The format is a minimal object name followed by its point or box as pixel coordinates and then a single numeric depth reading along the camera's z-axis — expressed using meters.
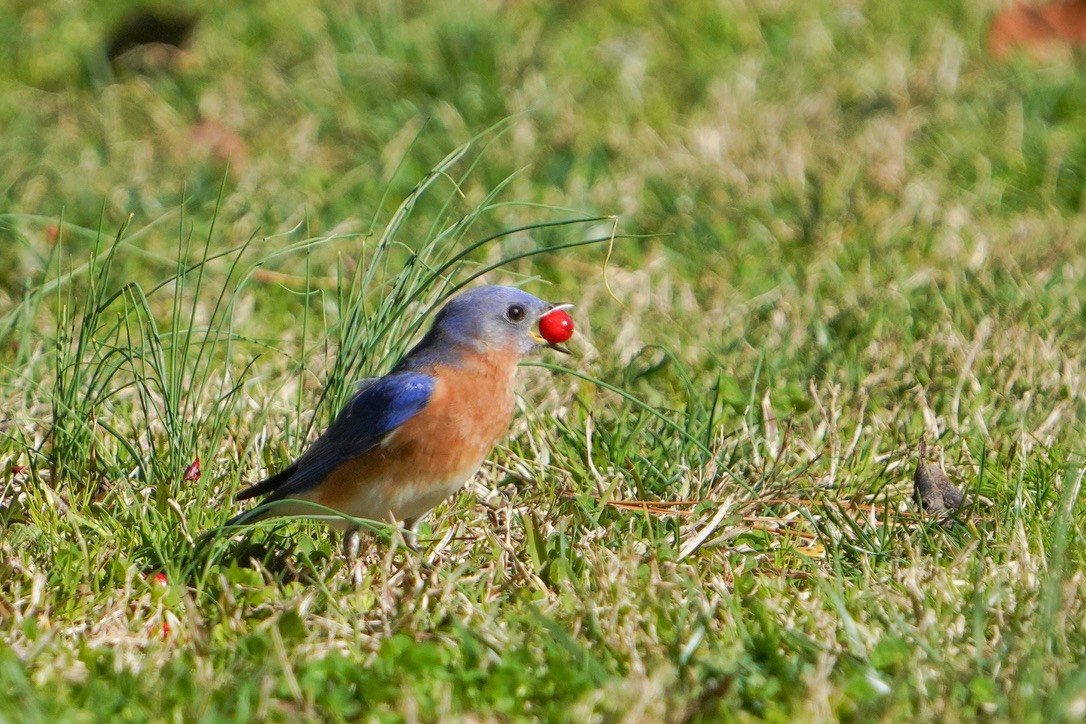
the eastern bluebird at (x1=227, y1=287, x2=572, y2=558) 7.25
